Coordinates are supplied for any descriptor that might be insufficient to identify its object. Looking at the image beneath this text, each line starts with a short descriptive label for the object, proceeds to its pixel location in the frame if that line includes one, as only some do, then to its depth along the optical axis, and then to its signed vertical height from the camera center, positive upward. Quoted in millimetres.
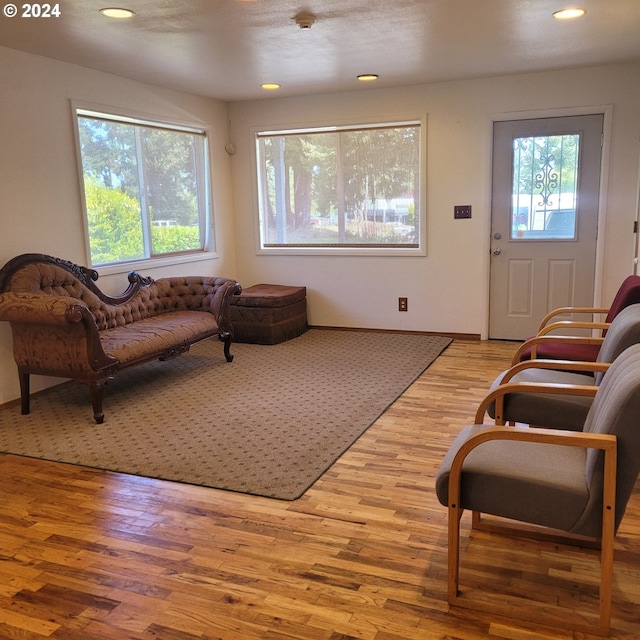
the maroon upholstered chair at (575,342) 3100 -709
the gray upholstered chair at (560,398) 2498 -808
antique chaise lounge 3658 -733
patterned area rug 3092 -1240
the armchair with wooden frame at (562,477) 1742 -811
